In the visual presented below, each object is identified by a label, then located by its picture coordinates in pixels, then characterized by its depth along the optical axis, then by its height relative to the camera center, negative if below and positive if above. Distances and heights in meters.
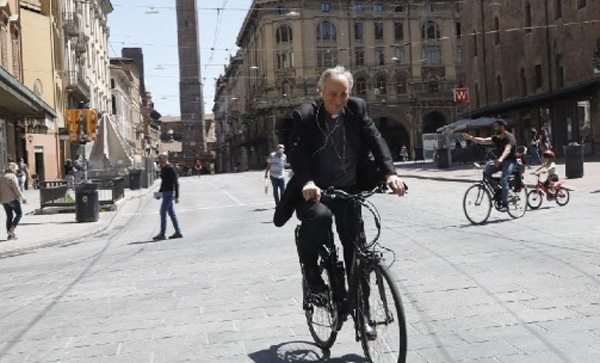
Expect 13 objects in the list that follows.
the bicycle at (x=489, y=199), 11.34 -0.75
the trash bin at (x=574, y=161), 20.17 -0.28
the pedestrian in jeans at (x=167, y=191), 12.55 -0.40
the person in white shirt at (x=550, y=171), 13.66 -0.37
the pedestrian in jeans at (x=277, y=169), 16.00 -0.09
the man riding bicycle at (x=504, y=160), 11.48 -0.09
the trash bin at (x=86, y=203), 16.58 -0.71
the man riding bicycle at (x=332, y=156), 4.05 +0.04
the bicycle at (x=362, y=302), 3.56 -0.81
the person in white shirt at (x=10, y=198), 13.37 -0.41
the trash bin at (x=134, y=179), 34.12 -0.39
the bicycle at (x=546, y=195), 13.48 -0.84
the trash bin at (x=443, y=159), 34.72 -0.07
